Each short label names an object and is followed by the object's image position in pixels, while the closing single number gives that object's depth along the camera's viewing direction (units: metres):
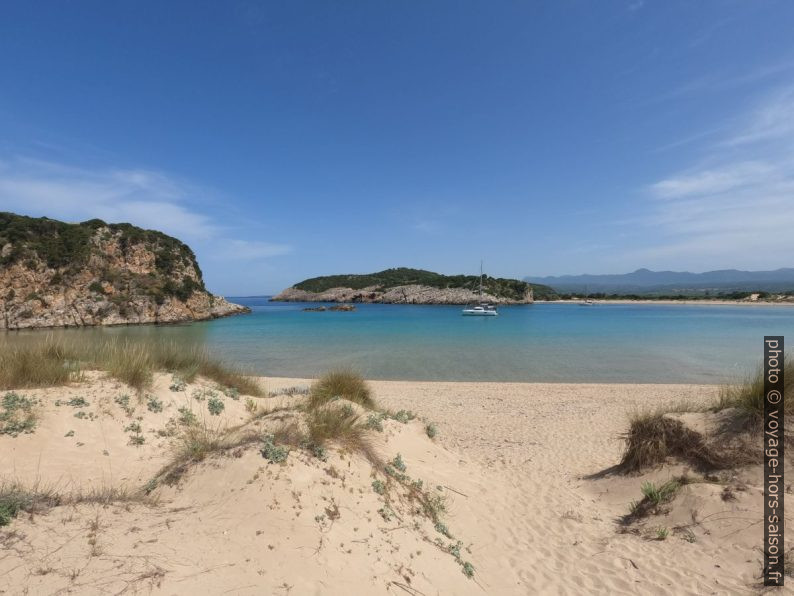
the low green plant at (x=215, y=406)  8.04
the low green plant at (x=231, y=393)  9.11
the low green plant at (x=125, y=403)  6.96
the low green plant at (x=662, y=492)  5.65
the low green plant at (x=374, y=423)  7.27
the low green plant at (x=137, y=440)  6.36
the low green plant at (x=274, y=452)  4.70
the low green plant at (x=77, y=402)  6.67
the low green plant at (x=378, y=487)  5.02
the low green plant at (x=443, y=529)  4.95
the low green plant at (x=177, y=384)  8.16
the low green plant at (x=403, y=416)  8.68
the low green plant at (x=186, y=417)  7.31
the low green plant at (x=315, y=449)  5.07
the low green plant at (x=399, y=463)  6.31
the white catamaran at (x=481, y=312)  71.81
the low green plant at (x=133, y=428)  6.58
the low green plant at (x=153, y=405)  7.29
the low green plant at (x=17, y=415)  5.70
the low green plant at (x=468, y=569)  4.14
